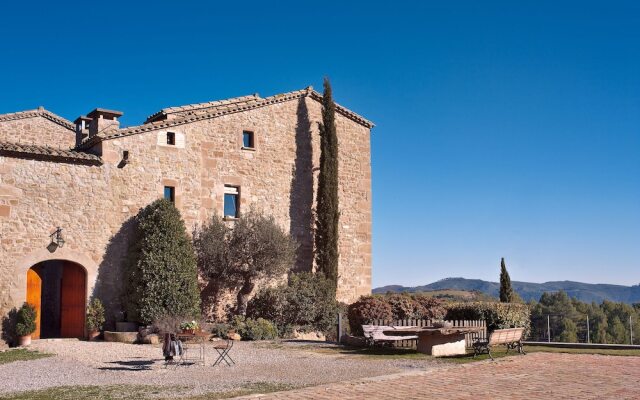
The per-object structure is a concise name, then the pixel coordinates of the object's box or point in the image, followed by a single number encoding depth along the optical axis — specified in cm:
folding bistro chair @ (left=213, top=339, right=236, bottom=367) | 1445
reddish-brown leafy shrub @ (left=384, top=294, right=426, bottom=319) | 2133
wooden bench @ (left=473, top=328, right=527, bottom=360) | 1576
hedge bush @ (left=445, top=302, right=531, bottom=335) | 2091
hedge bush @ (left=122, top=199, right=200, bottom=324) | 2041
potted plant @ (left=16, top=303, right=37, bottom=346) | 1880
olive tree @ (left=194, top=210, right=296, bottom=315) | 2311
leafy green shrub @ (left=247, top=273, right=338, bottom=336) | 2350
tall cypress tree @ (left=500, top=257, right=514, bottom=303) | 3319
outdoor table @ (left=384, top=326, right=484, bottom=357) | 1644
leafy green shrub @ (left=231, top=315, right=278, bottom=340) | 2111
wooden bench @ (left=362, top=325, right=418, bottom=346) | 1762
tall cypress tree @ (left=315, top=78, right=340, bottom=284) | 2619
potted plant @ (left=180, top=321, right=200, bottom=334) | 1574
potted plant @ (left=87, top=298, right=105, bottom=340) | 2038
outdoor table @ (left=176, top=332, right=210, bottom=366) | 1506
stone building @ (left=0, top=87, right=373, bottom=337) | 2006
